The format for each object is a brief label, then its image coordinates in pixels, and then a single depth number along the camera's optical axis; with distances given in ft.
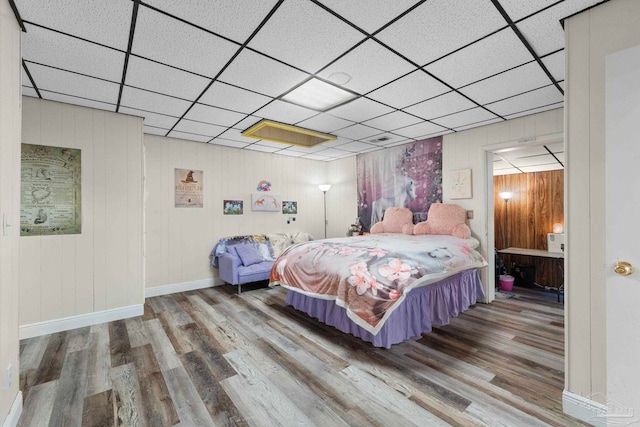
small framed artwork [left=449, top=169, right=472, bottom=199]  13.71
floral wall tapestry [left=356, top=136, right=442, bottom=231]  15.25
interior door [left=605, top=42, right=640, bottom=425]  4.92
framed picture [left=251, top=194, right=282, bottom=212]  18.06
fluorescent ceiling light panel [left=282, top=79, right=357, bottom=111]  9.09
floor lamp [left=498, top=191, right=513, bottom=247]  19.34
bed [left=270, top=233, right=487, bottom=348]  8.38
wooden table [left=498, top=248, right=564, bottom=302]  15.32
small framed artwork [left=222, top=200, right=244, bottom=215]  16.98
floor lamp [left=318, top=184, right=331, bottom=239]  21.84
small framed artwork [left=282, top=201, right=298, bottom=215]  19.51
